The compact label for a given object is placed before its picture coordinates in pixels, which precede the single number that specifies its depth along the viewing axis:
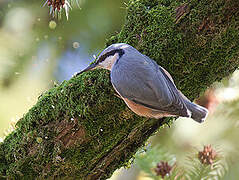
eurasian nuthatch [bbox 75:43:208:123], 2.70
